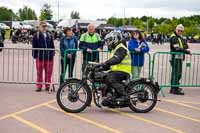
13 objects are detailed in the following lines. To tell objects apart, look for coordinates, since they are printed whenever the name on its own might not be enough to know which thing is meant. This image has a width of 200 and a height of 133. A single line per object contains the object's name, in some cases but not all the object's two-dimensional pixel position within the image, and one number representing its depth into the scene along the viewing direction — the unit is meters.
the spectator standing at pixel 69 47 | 11.55
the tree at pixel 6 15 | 134.62
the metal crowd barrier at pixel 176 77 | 11.86
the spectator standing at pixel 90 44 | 11.41
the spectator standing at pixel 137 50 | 11.40
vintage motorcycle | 8.98
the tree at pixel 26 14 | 138.34
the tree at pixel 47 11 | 107.06
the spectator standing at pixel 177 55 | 11.60
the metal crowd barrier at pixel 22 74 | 12.58
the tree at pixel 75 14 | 133.65
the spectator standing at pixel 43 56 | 11.56
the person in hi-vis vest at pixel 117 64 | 8.89
